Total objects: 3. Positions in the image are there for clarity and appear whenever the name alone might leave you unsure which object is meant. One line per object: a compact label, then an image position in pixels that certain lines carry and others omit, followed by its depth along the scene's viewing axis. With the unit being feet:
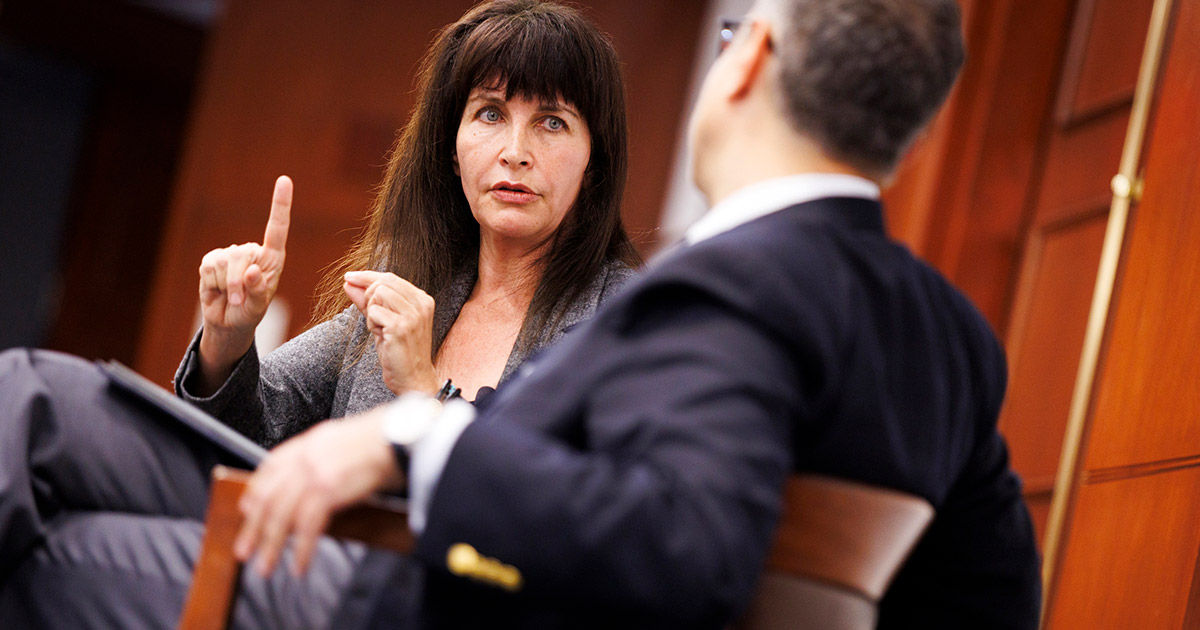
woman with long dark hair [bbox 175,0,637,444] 15.69
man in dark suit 13.70
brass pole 16.77
